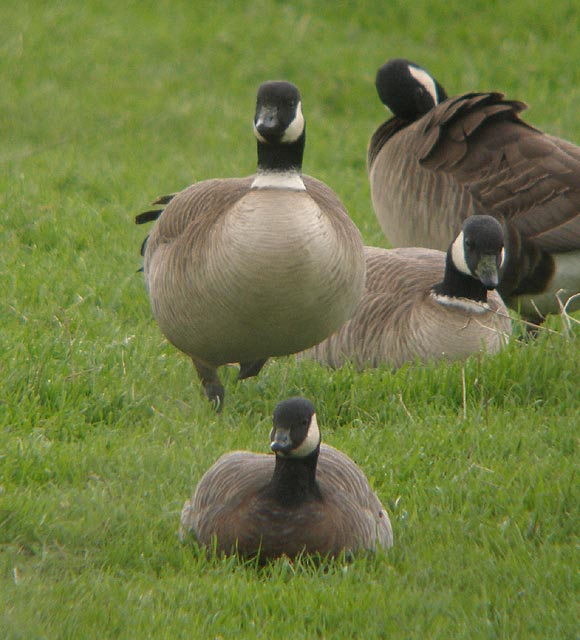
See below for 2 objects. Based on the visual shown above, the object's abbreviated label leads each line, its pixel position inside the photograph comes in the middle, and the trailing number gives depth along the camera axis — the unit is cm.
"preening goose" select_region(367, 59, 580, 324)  1480
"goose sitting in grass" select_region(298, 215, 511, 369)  1328
